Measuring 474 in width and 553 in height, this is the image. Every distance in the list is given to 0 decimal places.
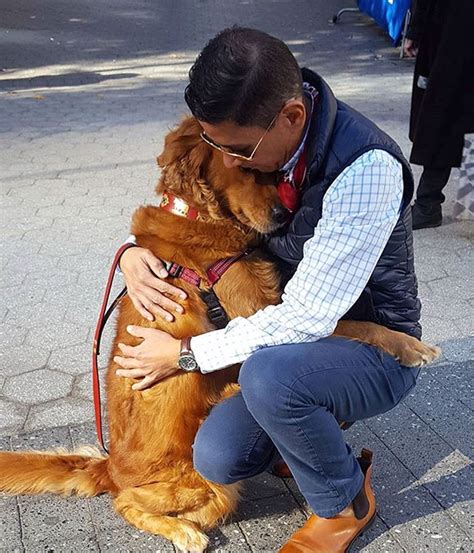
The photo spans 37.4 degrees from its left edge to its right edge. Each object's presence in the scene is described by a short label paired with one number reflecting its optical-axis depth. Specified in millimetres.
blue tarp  11939
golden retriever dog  2314
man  1949
